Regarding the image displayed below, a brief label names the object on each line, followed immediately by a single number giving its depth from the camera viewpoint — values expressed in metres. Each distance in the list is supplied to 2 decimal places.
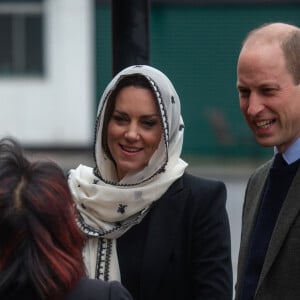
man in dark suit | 6.62
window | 45.22
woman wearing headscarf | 7.50
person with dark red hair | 5.62
